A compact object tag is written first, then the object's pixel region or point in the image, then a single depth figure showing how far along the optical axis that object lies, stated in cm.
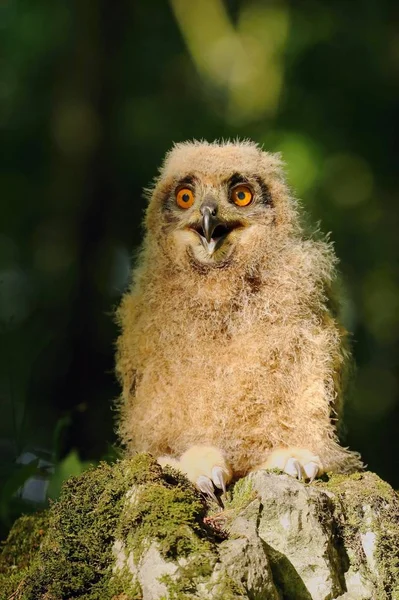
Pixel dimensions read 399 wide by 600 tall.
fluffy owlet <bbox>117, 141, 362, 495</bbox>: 476
